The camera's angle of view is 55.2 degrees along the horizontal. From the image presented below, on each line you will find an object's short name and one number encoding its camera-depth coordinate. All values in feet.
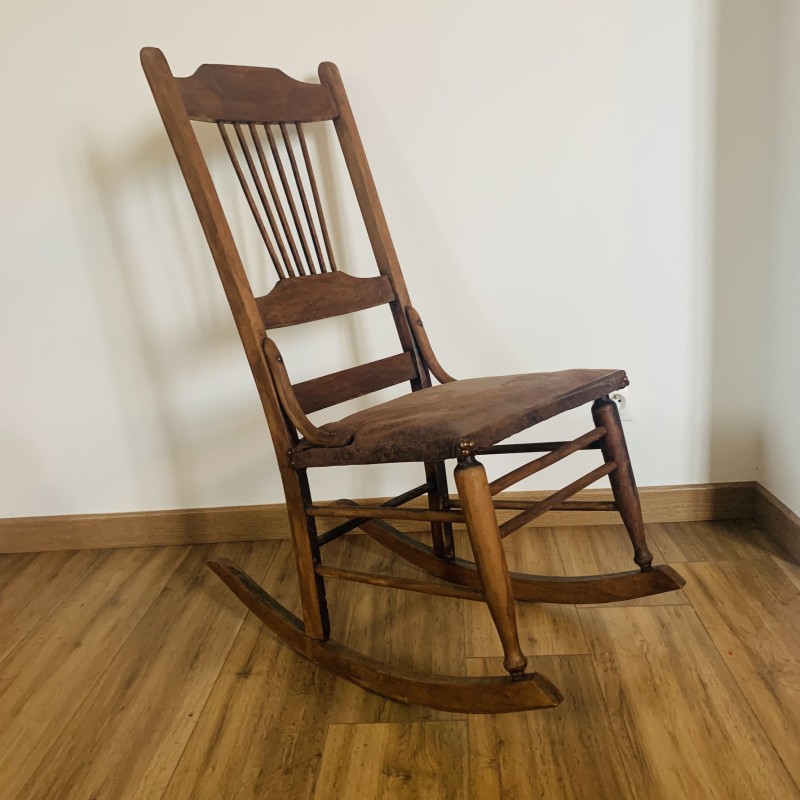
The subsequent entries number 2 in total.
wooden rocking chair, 3.00
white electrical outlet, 4.84
